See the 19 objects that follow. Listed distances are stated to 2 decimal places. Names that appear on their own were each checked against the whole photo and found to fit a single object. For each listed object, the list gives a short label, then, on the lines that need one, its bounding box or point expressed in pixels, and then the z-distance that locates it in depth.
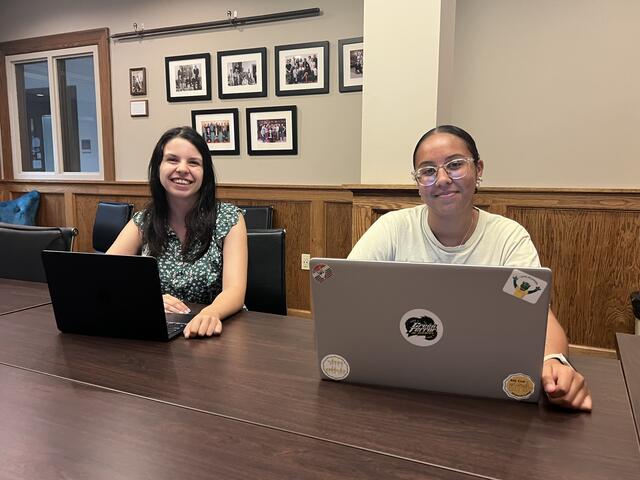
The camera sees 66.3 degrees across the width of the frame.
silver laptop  0.75
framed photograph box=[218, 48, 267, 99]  3.34
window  3.96
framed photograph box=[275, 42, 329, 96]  3.17
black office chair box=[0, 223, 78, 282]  1.82
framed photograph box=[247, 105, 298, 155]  3.32
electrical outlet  3.36
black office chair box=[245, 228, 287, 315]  1.63
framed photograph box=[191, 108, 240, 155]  3.49
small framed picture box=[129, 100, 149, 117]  3.77
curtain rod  3.17
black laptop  1.05
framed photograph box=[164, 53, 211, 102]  3.50
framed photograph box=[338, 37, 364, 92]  3.05
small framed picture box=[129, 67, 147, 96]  3.73
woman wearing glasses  1.33
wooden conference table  0.65
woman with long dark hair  1.65
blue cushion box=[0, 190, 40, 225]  4.21
